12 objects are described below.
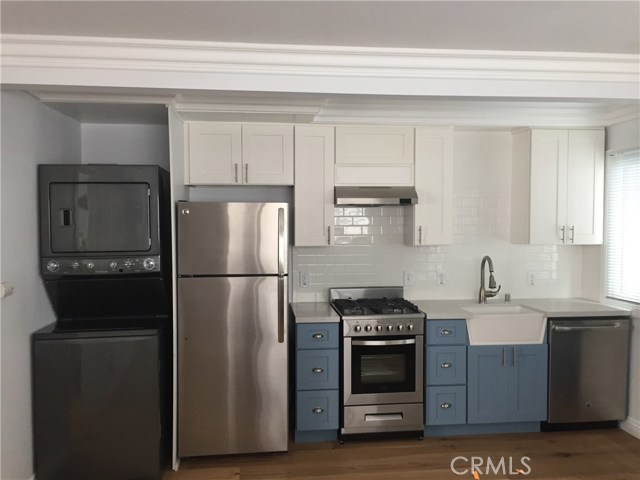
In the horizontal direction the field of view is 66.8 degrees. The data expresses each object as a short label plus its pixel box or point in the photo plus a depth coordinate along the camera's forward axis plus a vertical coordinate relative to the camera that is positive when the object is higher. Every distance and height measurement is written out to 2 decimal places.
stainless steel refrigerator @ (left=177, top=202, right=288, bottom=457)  3.12 -0.61
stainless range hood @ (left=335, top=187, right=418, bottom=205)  3.59 +0.24
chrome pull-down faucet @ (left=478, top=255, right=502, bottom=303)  4.00 -0.48
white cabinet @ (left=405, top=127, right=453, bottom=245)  3.76 +0.32
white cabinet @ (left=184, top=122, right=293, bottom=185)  3.50 +0.54
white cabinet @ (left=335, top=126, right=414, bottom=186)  3.69 +0.55
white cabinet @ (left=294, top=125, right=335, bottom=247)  3.63 +0.32
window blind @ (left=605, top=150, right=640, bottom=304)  3.68 +0.01
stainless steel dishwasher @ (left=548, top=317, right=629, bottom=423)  3.59 -1.02
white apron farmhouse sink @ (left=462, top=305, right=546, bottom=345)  3.58 -0.74
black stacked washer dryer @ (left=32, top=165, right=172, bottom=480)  2.88 -0.70
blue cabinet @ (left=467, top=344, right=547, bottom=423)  3.57 -1.14
